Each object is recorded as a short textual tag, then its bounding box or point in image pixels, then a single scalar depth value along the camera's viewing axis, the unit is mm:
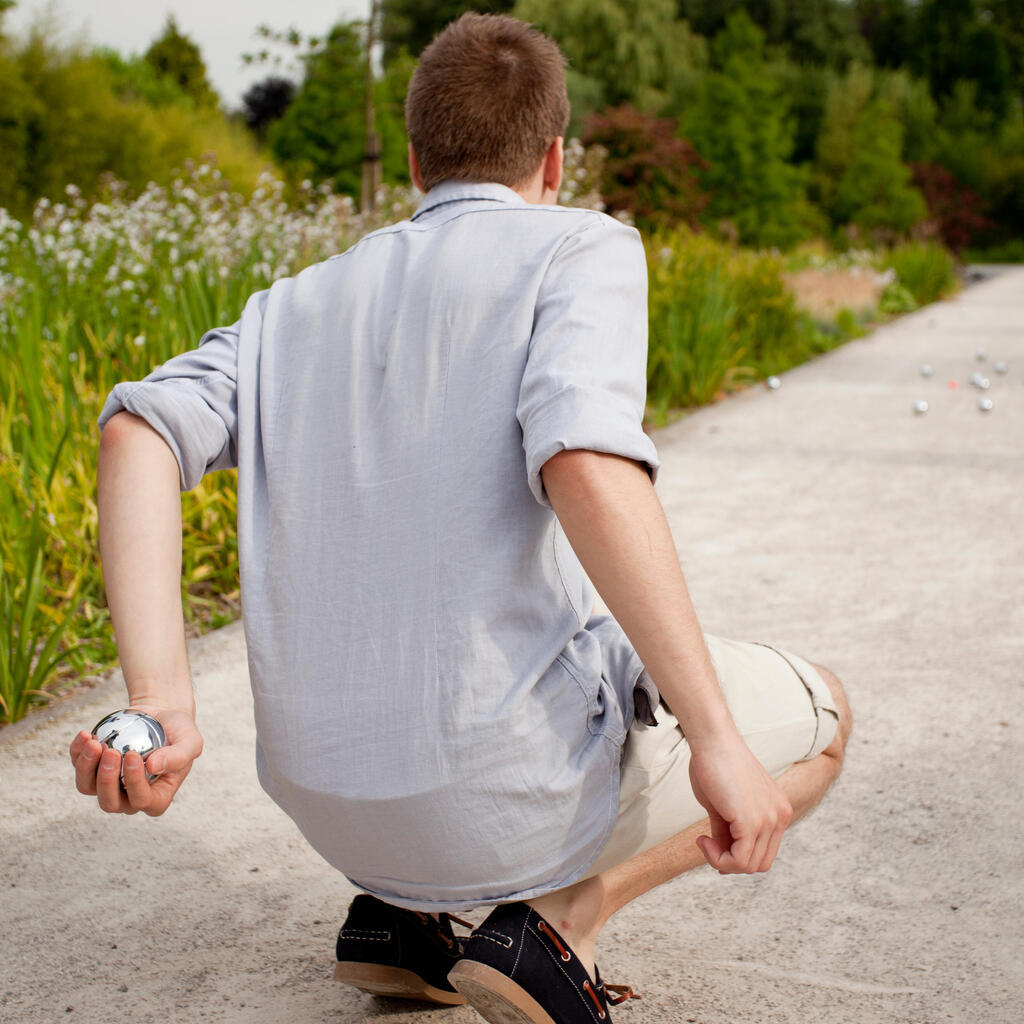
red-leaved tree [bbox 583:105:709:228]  12273
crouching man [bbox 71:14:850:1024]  1321
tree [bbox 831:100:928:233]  20812
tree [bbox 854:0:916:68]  47438
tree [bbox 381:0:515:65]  33219
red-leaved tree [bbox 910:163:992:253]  23234
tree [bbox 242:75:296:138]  38094
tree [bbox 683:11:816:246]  17719
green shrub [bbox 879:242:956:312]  14227
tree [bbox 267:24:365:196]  17422
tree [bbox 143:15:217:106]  28825
